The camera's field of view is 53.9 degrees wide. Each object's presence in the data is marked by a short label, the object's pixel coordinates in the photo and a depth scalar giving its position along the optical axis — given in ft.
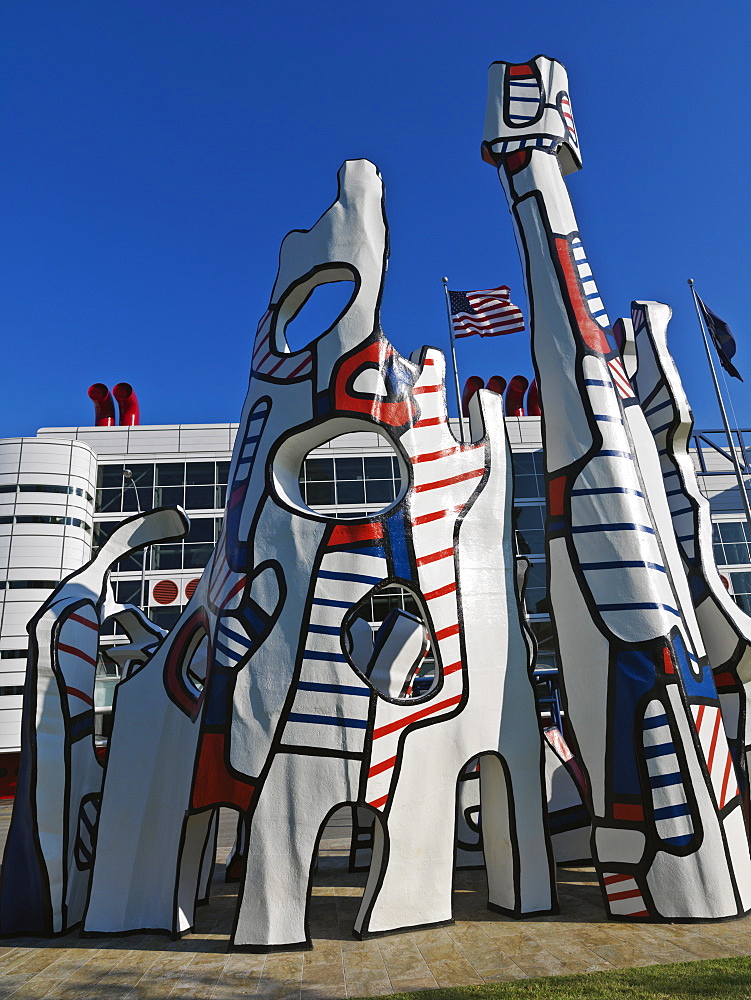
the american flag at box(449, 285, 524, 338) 63.16
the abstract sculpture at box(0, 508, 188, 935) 34.83
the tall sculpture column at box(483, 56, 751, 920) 31.63
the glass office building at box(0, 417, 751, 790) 115.85
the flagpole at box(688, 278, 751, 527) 72.13
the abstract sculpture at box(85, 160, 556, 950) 31.30
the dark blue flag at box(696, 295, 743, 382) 73.31
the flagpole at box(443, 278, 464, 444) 57.17
